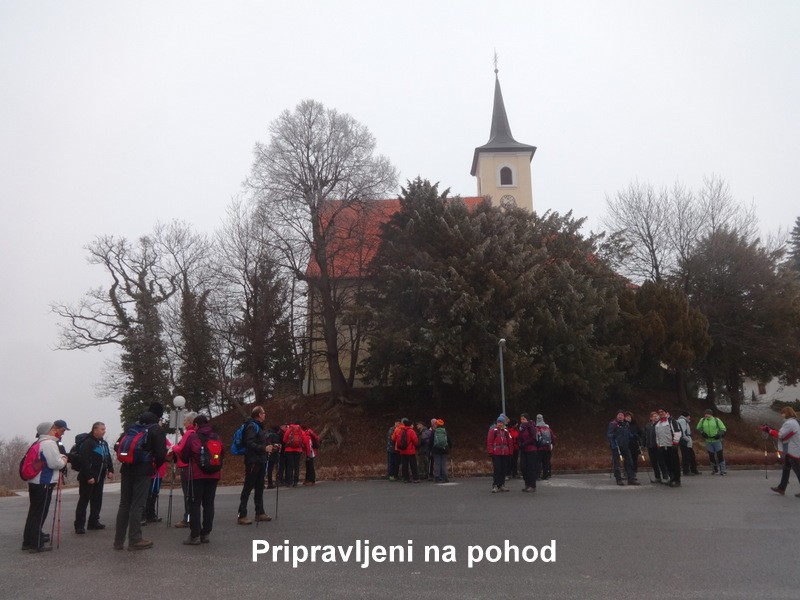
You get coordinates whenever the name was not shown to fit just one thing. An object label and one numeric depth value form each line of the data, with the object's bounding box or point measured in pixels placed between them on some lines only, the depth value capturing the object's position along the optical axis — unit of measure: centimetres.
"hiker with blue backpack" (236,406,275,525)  1088
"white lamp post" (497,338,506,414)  2671
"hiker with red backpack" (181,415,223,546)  960
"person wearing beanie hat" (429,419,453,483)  1950
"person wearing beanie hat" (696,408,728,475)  1998
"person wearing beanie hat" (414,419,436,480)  2051
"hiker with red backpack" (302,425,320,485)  1942
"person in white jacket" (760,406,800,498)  1359
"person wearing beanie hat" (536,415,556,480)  1811
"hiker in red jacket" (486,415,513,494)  1597
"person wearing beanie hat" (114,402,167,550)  934
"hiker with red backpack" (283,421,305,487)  1891
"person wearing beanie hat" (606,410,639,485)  1680
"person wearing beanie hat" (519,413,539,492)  1566
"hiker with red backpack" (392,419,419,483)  1983
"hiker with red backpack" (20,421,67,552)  946
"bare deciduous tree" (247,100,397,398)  3425
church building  3531
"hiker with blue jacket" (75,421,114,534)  1114
